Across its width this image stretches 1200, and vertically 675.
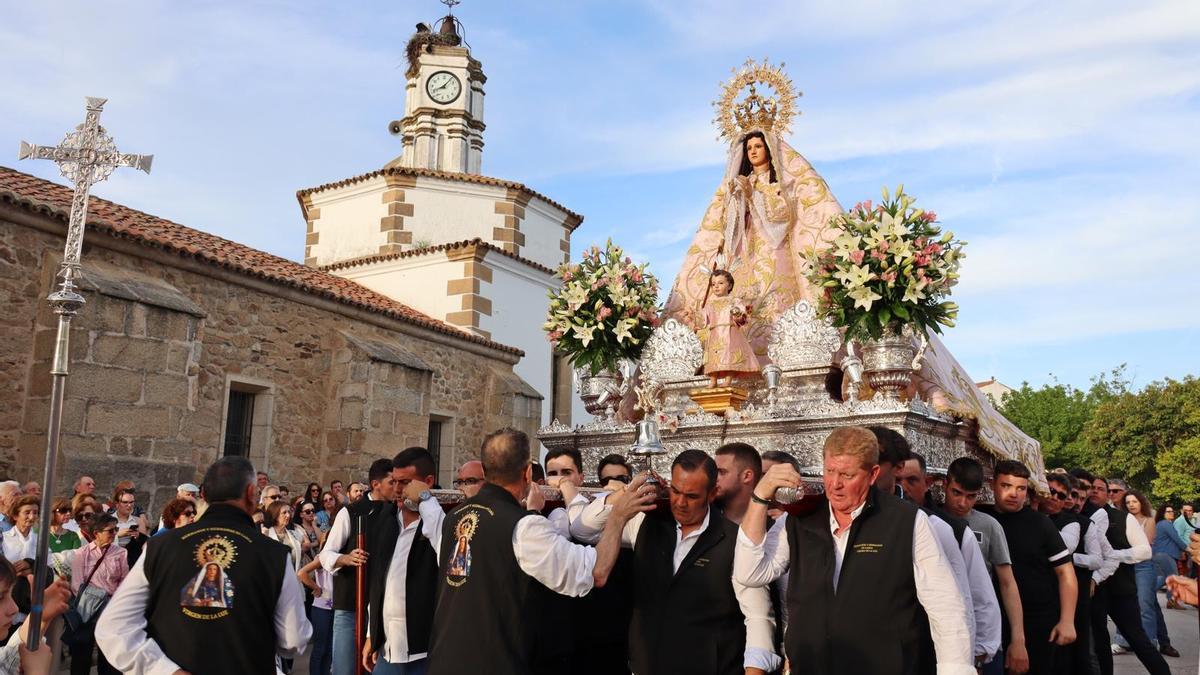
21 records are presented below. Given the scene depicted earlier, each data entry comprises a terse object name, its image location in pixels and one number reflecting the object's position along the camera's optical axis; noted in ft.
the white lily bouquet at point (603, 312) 34.42
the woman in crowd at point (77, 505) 26.66
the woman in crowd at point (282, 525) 30.09
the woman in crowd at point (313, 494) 41.85
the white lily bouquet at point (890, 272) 27.71
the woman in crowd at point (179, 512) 22.67
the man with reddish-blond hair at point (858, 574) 11.08
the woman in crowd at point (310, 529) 34.42
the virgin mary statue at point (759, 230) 34.01
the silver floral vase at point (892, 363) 28.14
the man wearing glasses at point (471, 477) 18.53
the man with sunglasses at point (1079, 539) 20.74
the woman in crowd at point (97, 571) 22.70
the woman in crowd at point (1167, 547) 41.78
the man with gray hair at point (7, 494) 25.60
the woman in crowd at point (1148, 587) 31.45
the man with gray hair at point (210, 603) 11.98
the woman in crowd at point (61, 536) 24.85
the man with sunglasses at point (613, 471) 19.77
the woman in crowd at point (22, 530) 22.91
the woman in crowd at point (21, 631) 11.20
